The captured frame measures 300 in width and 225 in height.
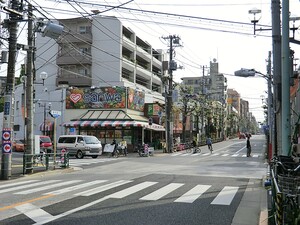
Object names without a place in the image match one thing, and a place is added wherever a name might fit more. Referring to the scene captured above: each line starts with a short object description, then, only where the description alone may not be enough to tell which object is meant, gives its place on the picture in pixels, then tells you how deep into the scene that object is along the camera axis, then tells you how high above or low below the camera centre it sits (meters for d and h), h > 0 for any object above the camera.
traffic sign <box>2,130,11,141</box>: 15.23 -0.39
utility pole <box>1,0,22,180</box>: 15.18 +1.12
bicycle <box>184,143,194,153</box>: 46.19 -2.45
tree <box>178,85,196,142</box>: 50.09 +3.83
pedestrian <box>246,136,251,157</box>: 33.56 -1.88
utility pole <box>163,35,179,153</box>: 40.62 +2.77
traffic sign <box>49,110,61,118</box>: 19.44 +0.68
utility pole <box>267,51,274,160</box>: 24.56 +3.05
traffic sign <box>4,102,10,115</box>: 15.29 +0.73
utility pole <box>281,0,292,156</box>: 8.47 +1.13
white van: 30.90 -1.68
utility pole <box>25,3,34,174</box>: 17.73 +1.45
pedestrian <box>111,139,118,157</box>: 33.44 -2.34
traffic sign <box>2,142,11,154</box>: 15.23 -0.93
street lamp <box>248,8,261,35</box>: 15.26 +4.89
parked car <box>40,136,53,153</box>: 34.55 -1.76
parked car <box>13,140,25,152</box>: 40.54 -2.31
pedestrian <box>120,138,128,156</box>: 34.47 -1.84
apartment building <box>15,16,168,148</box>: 39.78 +6.25
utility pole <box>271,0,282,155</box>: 10.89 +2.24
